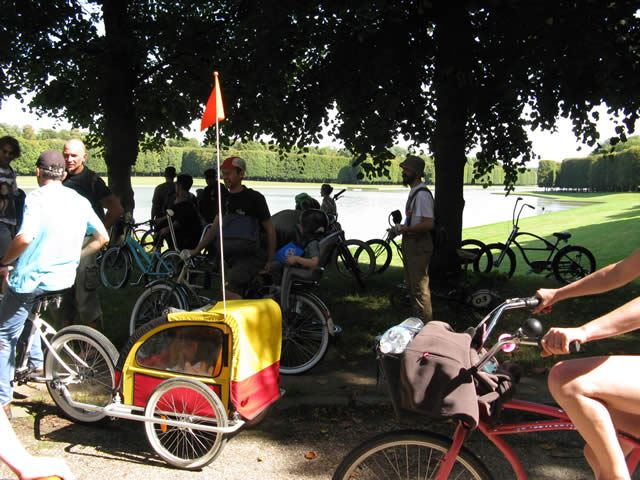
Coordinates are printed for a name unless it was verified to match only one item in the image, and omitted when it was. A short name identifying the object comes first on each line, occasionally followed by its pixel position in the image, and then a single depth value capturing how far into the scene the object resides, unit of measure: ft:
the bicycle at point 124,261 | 28.73
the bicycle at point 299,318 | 16.51
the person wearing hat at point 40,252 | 12.22
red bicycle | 7.29
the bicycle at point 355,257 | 28.68
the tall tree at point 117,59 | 36.29
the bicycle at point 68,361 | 12.99
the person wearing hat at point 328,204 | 41.37
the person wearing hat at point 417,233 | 18.20
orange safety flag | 11.70
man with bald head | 15.64
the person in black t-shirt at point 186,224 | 26.25
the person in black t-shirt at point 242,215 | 15.88
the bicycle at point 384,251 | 34.73
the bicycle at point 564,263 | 31.48
